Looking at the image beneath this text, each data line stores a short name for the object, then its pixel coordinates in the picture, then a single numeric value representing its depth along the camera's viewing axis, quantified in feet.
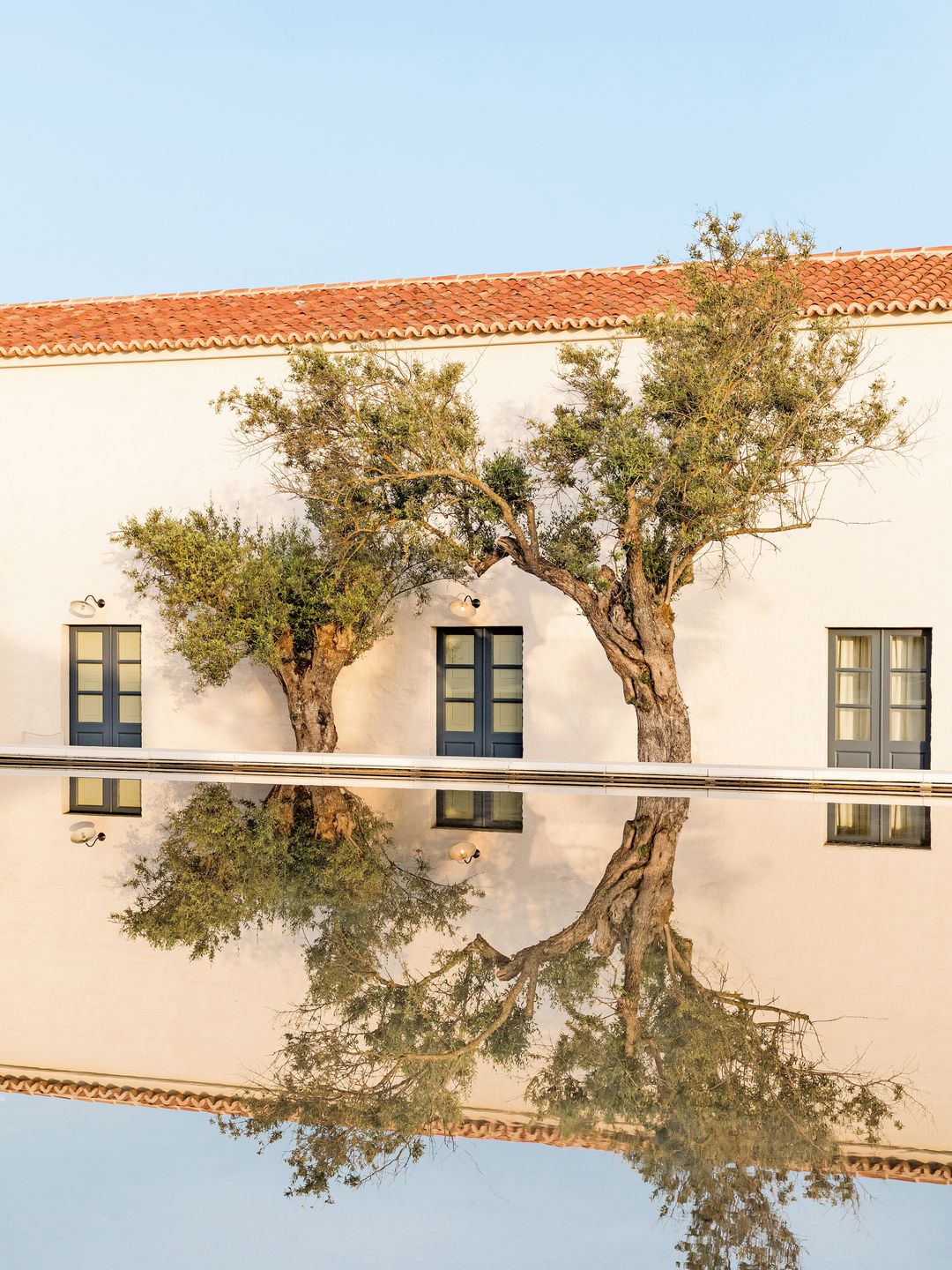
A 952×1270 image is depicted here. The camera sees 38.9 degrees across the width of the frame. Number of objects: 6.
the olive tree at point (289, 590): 52.70
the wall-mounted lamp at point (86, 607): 59.82
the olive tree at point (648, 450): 43.78
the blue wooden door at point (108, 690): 61.21
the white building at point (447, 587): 52.75
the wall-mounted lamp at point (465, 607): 55.67
